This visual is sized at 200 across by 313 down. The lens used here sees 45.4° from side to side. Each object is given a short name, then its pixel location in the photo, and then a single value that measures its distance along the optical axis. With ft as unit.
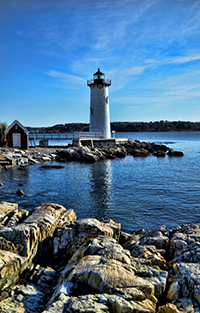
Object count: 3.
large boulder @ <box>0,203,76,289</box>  18.24
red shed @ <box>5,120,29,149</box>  103.76
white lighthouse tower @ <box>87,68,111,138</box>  126.82
